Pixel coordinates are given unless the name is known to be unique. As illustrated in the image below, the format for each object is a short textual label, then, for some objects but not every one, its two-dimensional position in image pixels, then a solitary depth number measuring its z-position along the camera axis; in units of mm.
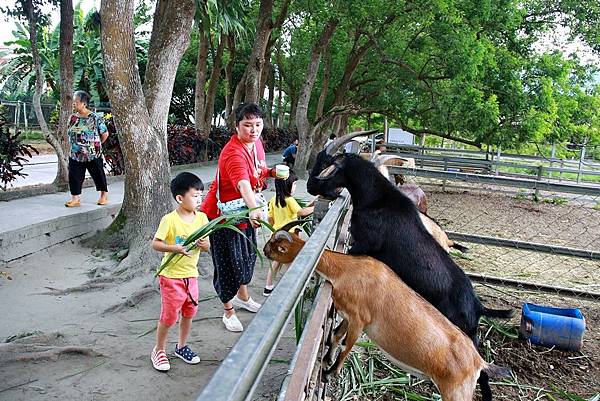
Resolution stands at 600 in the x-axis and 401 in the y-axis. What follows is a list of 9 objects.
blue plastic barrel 3688
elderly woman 6652
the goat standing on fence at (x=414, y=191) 3410
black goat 2441
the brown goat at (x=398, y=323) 1978
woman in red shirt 3537
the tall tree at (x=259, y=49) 12109
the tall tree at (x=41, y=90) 8148
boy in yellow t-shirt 3252
